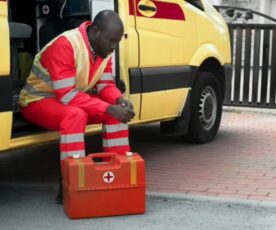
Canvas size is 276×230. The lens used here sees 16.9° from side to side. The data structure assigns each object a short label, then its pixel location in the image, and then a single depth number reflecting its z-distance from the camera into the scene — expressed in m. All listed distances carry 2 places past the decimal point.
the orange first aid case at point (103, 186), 6.67
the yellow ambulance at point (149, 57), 7.33
